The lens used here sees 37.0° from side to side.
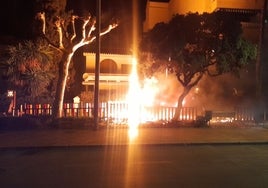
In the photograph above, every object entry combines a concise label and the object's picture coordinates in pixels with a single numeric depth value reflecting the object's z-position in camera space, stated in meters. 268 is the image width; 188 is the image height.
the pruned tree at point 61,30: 18.78
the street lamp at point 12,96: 20.83
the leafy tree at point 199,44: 18.70
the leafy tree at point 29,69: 21.52
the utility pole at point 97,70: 16.48
